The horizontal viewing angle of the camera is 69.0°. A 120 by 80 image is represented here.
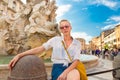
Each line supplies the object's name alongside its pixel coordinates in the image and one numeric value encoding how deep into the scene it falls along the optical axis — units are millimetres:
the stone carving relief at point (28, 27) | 5235
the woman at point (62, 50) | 1099
